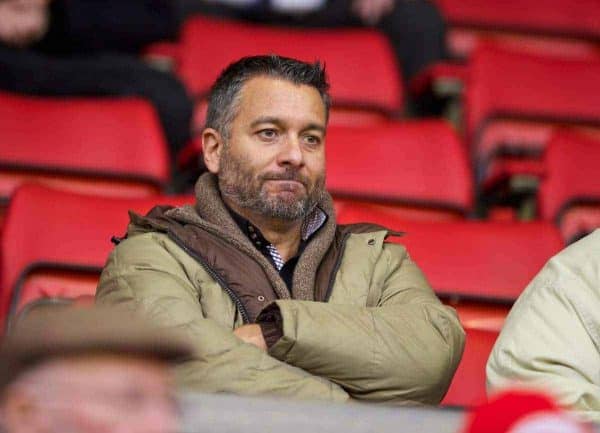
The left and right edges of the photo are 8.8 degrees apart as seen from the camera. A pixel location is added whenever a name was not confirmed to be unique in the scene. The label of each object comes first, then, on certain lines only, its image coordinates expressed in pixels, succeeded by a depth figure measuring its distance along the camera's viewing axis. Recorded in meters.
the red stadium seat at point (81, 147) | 6.08
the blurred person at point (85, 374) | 3.68
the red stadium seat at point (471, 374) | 5.45
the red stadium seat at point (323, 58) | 6.55
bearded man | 5.15
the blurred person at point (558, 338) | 5.14
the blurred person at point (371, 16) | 6.88
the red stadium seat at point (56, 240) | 5.62
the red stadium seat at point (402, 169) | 6.12
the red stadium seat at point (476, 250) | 5.76
